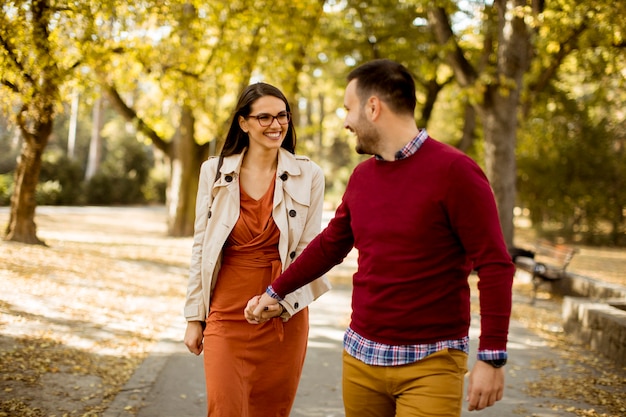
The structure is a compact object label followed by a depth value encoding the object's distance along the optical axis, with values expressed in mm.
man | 2344
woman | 3430
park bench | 11695
